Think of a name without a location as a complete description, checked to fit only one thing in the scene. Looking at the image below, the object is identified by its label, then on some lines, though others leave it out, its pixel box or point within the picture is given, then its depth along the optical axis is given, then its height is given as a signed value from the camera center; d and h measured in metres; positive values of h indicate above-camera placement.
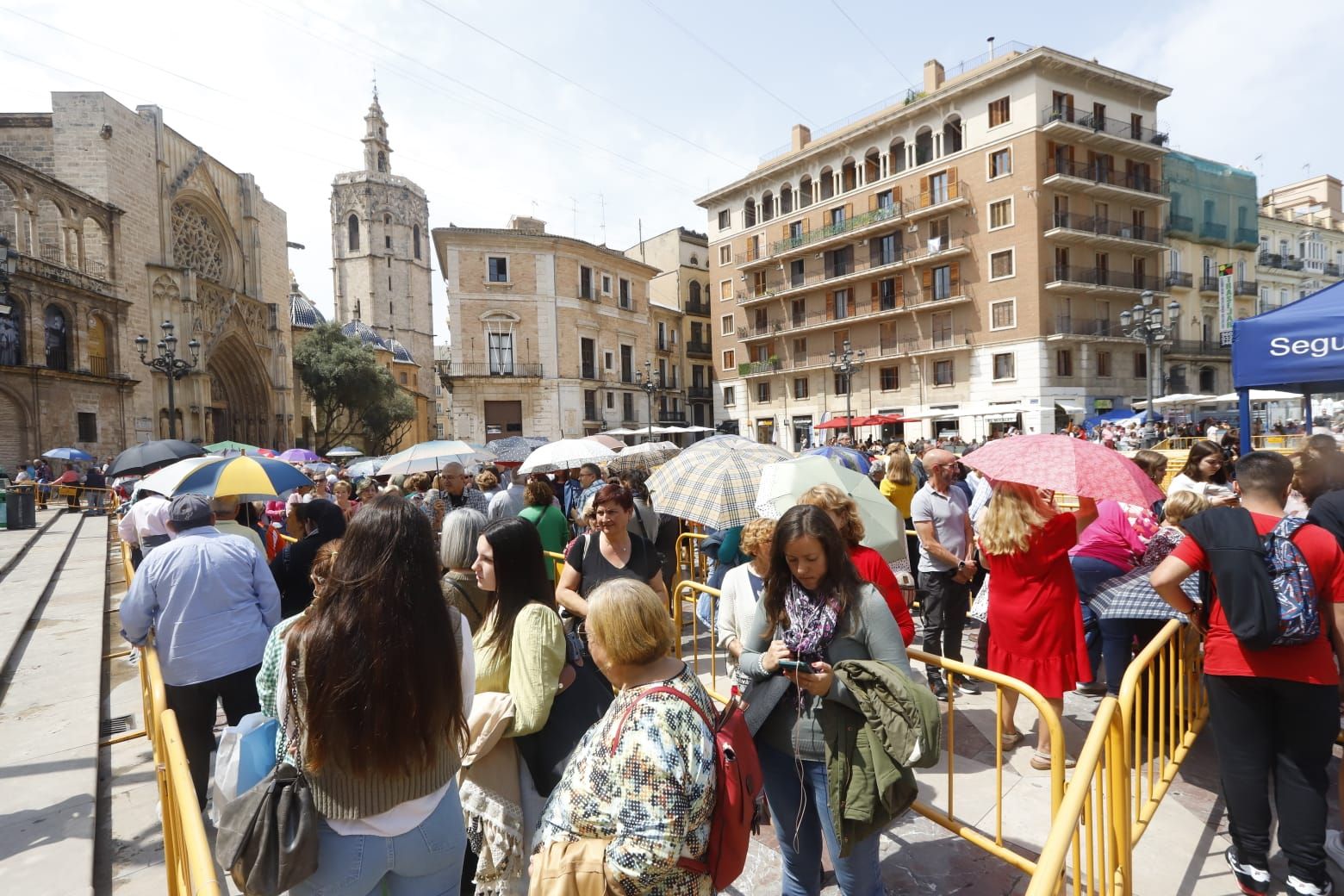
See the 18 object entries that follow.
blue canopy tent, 6.02 +0.67
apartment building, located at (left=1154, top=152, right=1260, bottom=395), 35.56 +8.96
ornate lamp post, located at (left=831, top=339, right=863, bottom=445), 27.97 +2.84
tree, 39.09 +3.64
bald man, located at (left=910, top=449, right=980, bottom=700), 4.95 -0.95
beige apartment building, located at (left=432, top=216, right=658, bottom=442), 35.69 +6.00
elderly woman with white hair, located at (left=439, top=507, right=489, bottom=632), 3.03 -0.55
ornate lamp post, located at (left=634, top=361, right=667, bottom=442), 38.43 +3.79
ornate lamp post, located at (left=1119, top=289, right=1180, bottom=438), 16.69 +2.61
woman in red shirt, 3.01 -0.56
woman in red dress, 3.71 -0.93
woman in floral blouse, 1.74 -0.90
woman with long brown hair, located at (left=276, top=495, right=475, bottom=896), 1.77 -0.69
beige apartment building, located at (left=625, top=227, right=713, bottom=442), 47.56 +8.20
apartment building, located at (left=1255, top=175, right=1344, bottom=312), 41.69 +11.33
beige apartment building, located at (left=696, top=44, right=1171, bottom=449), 31.31 +9.33
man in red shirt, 2.75 -1.23
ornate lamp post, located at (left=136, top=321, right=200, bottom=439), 17.83 +2.63
